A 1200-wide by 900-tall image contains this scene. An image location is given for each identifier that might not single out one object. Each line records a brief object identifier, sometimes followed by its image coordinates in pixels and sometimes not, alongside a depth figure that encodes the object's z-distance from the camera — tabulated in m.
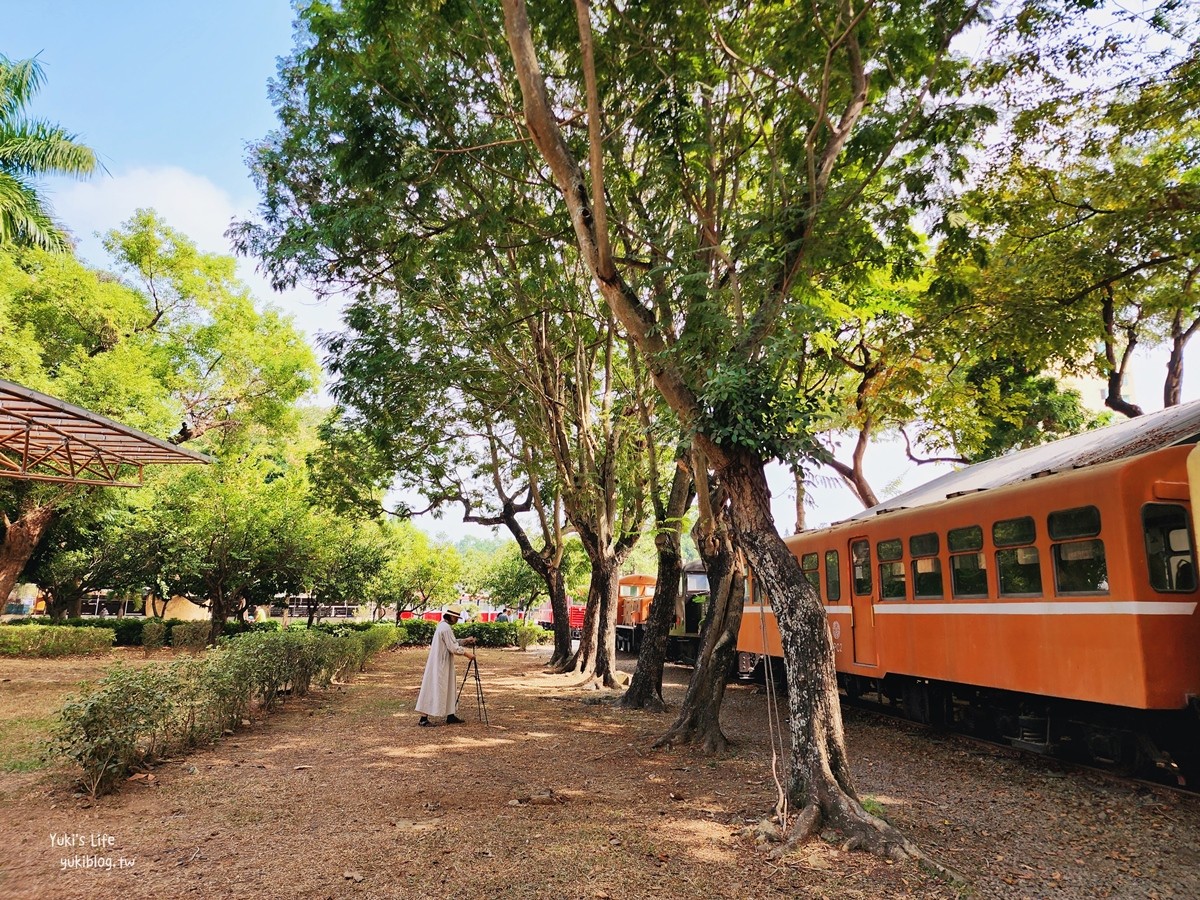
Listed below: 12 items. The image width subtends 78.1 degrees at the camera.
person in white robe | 9.96
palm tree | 14.20
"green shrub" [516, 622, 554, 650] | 31.80
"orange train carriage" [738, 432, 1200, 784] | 5.90
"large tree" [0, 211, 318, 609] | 14.96
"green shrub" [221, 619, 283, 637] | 24.65
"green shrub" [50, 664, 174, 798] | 5.81
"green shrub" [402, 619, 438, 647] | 30.77
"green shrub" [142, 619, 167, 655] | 21.31
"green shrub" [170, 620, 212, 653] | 22.14
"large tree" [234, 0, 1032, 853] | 5.88
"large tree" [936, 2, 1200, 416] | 8.23
